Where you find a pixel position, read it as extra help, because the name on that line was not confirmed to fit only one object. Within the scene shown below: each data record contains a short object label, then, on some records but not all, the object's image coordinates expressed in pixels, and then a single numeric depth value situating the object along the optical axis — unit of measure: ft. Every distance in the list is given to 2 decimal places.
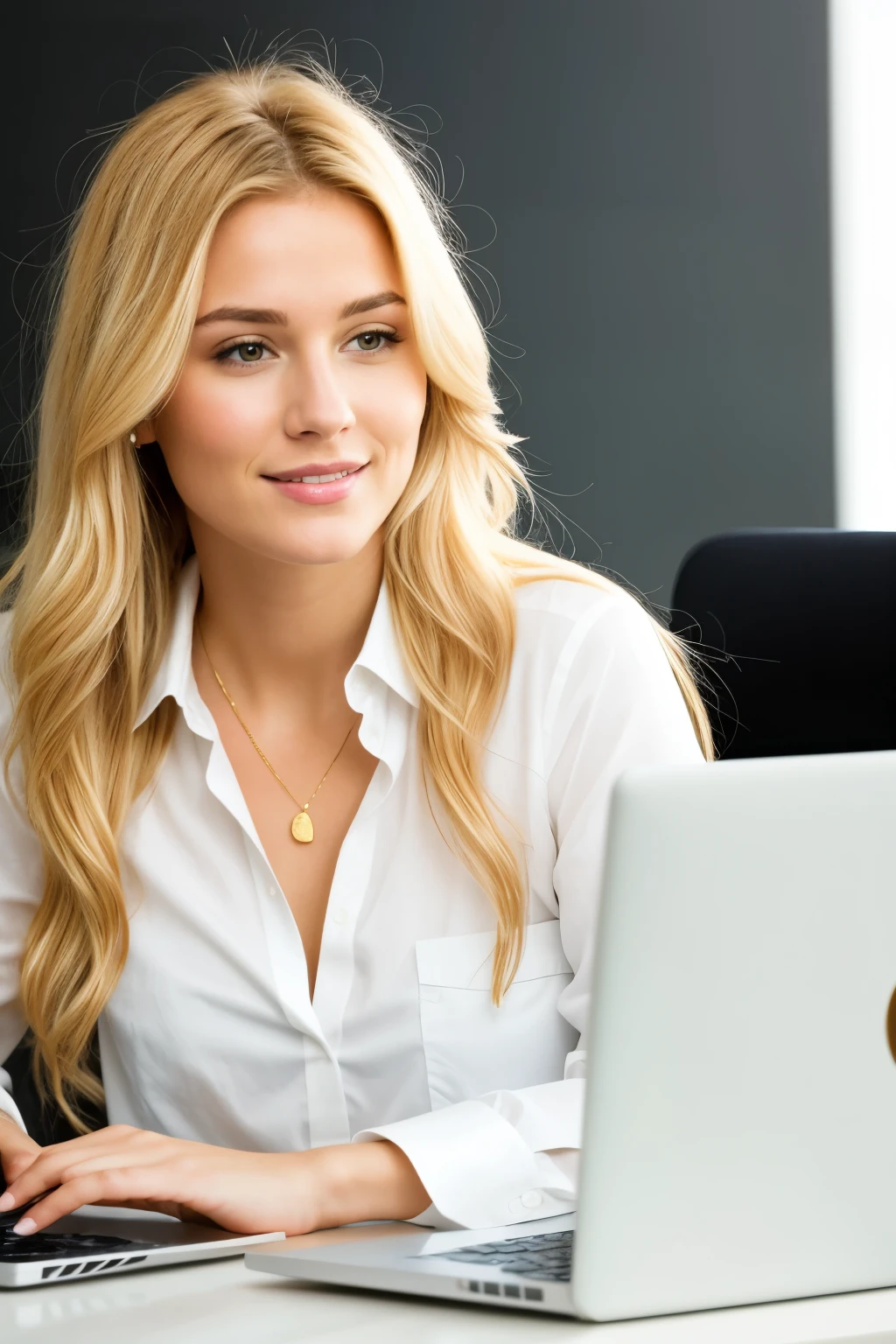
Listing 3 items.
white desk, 4.79
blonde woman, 6.40
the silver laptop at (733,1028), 4.75
